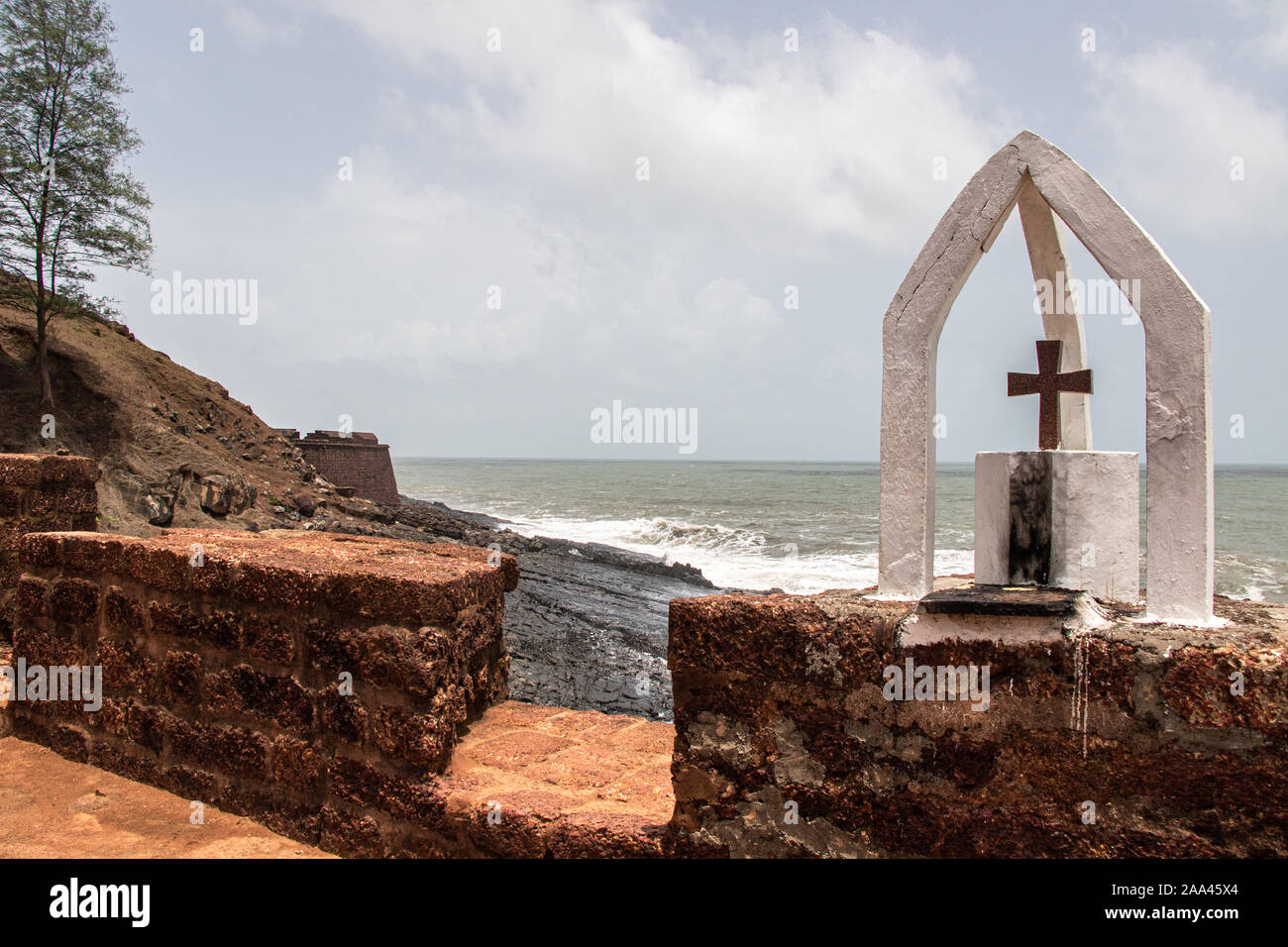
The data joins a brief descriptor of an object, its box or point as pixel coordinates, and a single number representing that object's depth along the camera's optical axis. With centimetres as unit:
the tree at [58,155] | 1836
